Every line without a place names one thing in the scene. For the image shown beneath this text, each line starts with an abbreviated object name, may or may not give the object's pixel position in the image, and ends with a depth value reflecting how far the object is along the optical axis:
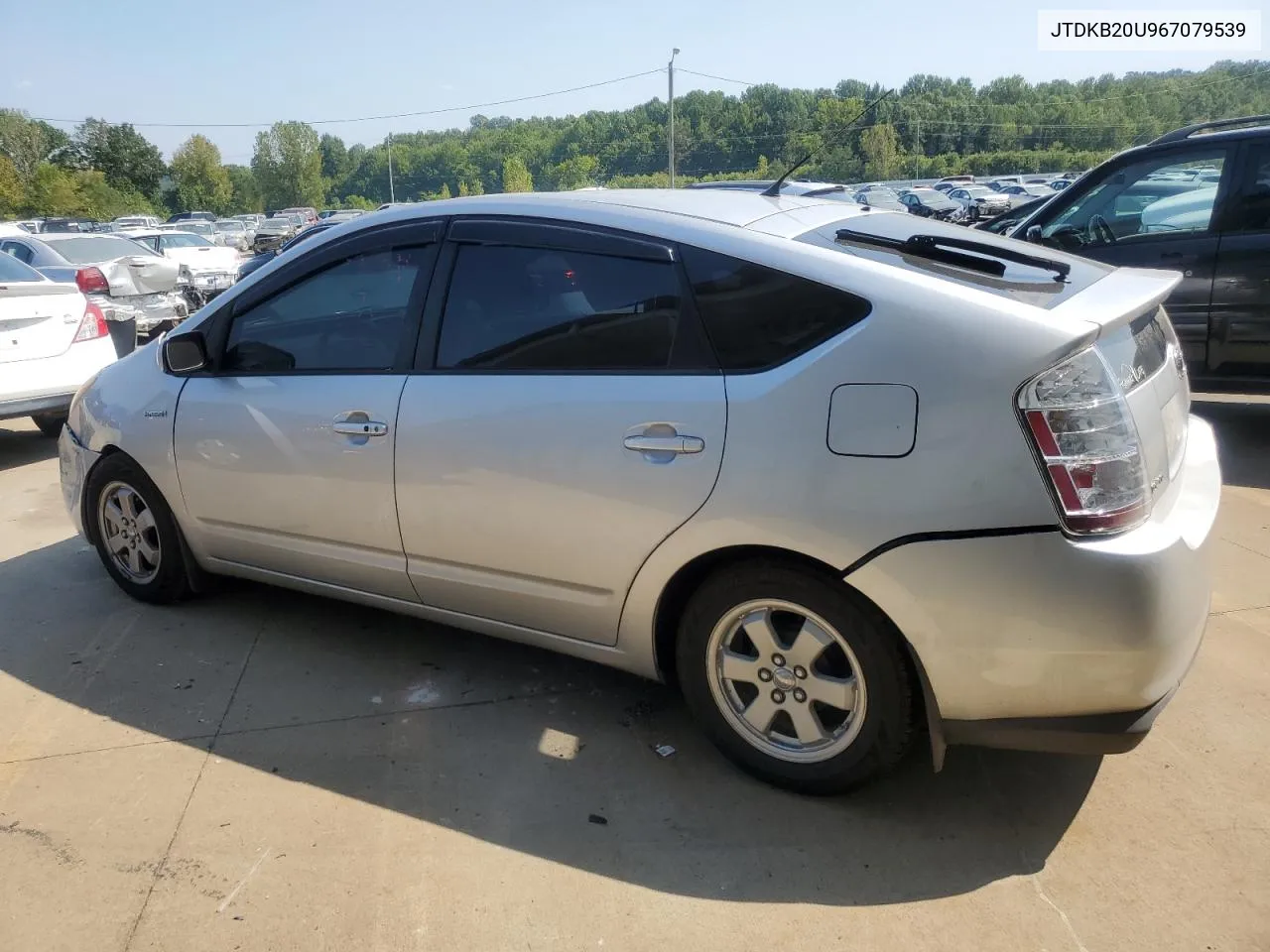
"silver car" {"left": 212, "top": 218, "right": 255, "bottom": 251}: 40.41
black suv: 5.82
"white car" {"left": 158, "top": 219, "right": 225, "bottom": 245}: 34.56
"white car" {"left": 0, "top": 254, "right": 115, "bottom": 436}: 6.77
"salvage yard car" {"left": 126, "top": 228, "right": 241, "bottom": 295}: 16.00
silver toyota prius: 2.26
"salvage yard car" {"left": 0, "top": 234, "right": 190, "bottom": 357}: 10.86
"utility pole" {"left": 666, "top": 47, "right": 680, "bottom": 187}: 40.75
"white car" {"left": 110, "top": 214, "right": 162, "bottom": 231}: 41.00
